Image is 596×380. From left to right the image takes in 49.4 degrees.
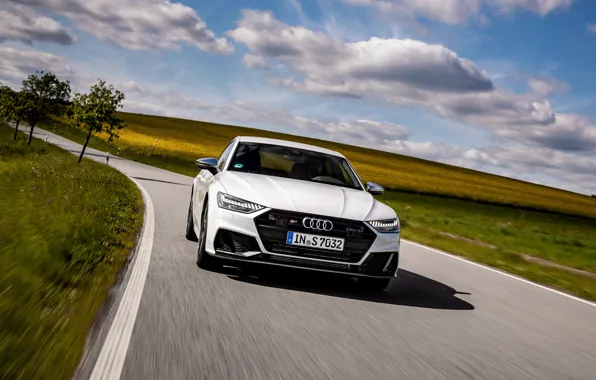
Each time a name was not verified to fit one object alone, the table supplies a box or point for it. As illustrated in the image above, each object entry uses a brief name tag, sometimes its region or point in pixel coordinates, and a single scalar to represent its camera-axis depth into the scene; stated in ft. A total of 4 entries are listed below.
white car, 19.90
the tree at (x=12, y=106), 180.24
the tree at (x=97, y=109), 134.10
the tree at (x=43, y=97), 179.11
